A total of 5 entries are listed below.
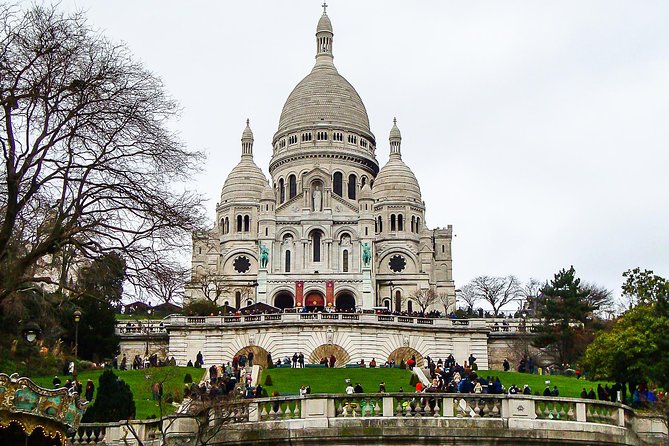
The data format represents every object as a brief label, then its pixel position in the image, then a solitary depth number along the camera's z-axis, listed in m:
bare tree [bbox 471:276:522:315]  114.81
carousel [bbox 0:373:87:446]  22.86
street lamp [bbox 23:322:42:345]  25.39
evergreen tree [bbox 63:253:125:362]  57.25
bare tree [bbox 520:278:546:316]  98.94
